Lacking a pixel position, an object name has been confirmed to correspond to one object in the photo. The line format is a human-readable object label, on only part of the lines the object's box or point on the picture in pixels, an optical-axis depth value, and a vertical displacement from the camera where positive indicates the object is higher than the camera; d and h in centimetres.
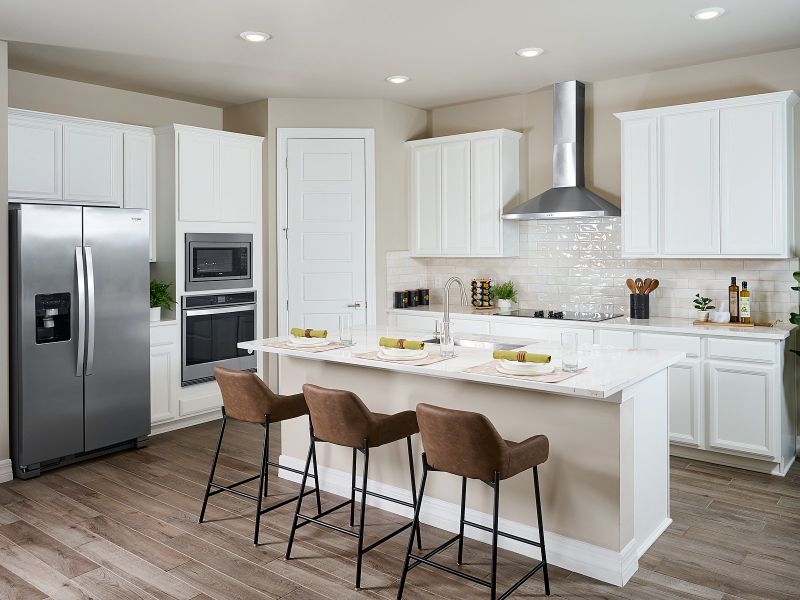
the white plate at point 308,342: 394 -27
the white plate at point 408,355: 345 -31
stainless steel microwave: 566 +29
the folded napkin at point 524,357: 306 -29
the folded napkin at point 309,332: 401 -22
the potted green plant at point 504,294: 600 +0
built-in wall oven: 565 -32
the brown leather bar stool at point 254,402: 351 -56
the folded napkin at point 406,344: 355 -26
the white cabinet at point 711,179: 453 +80
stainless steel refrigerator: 441 -25
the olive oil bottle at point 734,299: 482 -5
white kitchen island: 305 -72
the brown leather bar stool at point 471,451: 268 -64
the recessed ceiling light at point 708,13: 393 +162
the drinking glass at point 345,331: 390 -21
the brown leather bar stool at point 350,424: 312 -61
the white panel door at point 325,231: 621 +58
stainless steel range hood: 549 +110
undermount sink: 391 -30
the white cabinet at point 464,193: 596 +91
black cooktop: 546 -18
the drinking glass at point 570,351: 306 -26
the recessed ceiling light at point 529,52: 475 +169
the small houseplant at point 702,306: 502 -10
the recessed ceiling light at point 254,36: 438 +167
